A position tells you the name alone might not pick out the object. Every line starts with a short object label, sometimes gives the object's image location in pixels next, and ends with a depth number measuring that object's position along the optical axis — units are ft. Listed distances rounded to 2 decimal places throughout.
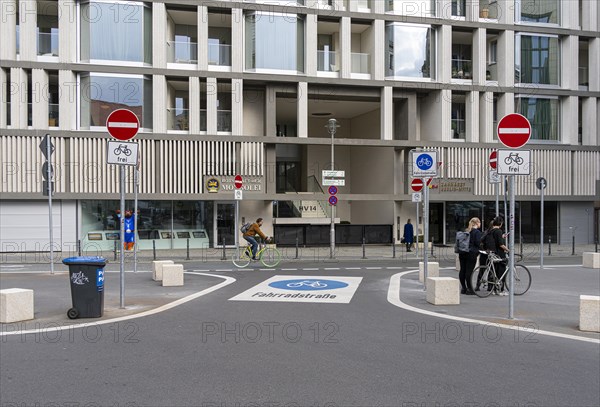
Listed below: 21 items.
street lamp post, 79.53
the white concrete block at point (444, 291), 36.70
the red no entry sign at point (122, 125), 33.58
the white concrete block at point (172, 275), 46.91
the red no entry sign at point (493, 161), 55.72
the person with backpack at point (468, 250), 40.37
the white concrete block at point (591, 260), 62.95
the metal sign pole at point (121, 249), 32.68
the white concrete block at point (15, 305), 30.37
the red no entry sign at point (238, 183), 73.67
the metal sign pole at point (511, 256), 30.01
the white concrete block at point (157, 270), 51.08
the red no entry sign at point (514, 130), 30.91
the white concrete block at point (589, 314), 27.91
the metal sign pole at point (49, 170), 51.98
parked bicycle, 40.24
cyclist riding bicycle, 62.69
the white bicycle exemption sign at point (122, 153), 32.73
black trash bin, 30.40
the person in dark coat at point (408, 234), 91.09
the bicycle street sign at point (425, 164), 41.06
